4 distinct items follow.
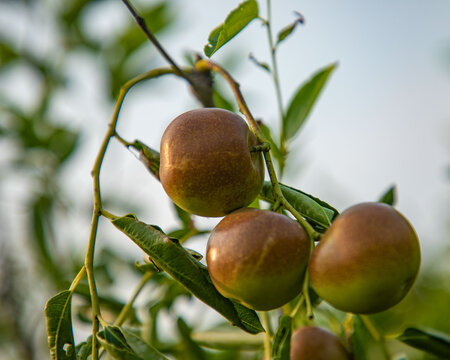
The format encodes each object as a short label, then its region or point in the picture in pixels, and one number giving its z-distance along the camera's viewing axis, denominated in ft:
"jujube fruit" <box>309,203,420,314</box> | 2.03
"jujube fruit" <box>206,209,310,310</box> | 2.05
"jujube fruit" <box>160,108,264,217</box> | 2.10
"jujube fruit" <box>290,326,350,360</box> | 2.23
